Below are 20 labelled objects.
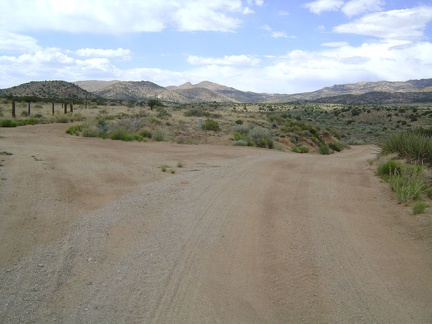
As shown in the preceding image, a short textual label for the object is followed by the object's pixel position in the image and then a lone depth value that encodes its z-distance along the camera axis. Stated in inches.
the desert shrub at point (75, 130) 1179.3
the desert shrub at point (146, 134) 1162.8
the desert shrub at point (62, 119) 1639.6
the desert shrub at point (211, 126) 1364.4
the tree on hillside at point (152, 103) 2535.9
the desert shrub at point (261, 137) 1202.0
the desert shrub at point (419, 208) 388.5
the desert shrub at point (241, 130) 1335.9
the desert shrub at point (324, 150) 1370.1
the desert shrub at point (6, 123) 1330.0
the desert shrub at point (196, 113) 1972.9
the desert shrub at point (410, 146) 679.7
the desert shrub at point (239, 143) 1133.2
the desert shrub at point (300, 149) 1264.8
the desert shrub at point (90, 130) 1132.5
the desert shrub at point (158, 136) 1119.0
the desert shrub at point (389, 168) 589.3
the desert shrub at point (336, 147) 1616.6
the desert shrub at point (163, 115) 1666.6
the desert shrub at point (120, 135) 1081.4
